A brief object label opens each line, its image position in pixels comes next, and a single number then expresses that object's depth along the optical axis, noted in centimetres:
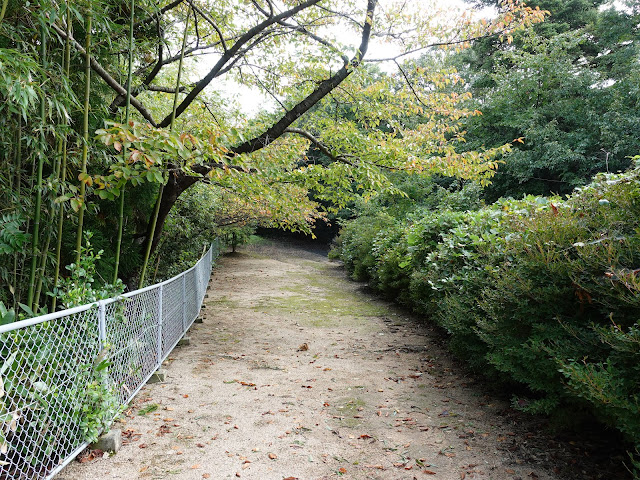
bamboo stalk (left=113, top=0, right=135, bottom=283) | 332
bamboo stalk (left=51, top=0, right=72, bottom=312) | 291
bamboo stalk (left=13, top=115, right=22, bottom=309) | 274
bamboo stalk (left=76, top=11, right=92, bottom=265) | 293
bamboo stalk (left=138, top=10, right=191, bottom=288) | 415
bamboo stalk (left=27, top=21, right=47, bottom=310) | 259
